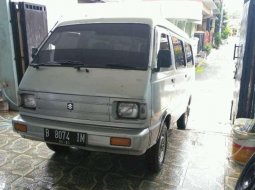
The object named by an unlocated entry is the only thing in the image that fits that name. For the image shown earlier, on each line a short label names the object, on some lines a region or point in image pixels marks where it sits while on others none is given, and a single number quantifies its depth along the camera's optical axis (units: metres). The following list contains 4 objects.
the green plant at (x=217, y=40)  36.94
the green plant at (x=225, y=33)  43.73
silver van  2.97
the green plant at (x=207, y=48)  26.82
